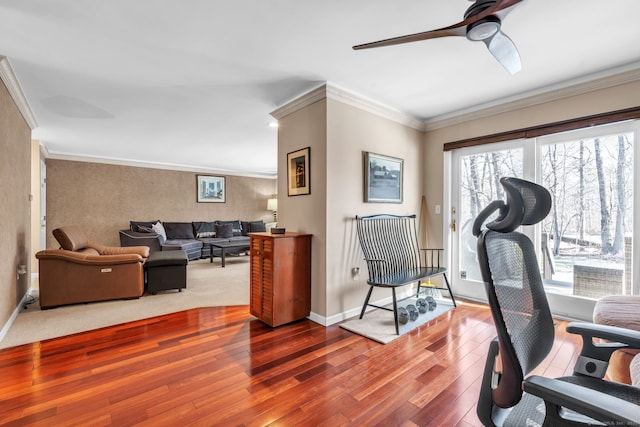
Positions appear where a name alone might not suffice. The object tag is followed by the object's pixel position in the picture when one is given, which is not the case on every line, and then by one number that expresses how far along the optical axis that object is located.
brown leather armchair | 3.38
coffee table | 6.04
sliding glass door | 2.71
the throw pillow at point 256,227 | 8.22
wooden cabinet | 2.83
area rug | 2.63
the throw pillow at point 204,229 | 7.43
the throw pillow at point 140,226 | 6.38
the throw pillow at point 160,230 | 6.39
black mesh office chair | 0.85
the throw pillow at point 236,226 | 7.91
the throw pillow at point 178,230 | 7.00
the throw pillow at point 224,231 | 7.47
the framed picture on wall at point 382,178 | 3.25
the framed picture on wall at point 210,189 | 7.83
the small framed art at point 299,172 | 3.10
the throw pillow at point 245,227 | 8.18
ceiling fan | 1.42
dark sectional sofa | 6.05
